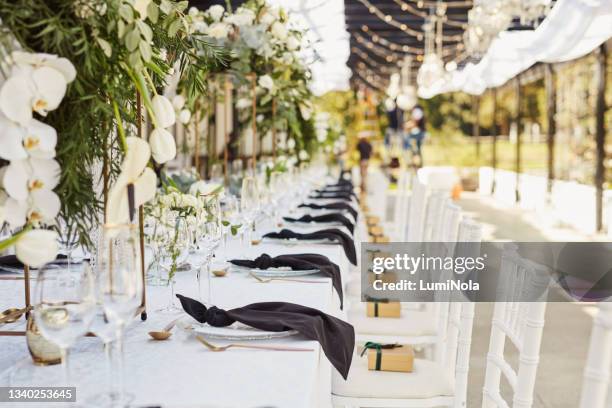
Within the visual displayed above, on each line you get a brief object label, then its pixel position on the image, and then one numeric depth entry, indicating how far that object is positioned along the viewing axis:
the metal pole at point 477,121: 18.84
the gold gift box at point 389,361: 2.59
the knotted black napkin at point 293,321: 1.73
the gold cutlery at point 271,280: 2.39
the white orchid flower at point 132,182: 1.36
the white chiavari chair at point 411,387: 2.38
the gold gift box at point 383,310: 3.36
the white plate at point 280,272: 2.43
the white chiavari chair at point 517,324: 1.64
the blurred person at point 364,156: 13.23
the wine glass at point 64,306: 1.22
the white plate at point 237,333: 1.68
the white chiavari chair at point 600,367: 1.12
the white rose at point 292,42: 4.61
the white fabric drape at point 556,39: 6.43
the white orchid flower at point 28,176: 1.23
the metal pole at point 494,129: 16.09
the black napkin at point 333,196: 5.37
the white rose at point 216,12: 4.22
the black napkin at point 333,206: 4.57
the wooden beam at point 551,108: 12.57
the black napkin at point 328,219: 3.74
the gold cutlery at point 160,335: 1.69
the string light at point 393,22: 10.94
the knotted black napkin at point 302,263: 2.49
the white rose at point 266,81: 4.68
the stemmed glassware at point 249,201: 2.78
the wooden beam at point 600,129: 9.54
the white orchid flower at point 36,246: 1.20
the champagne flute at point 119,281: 1.23
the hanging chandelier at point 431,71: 12.18
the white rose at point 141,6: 1.40
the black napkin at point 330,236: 3.17
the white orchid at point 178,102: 3.80
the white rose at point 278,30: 4.45
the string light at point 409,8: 10.49
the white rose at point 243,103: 5.20
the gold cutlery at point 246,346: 1.63
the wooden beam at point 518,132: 13.87
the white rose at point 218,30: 4.03
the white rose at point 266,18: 4.45
